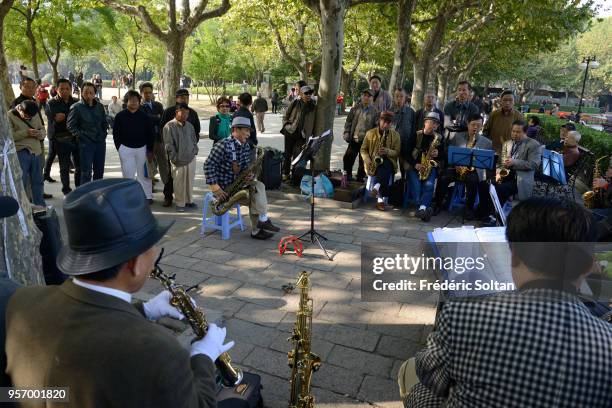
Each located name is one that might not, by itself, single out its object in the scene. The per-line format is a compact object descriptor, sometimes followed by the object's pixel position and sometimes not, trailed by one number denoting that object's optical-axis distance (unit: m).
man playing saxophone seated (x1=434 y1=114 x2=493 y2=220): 7.93
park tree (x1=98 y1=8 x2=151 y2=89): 29.64
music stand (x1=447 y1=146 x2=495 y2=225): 7.38
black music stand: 6.36
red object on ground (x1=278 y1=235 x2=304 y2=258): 6.03
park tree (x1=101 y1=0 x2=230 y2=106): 11.55
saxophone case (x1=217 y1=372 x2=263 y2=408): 2.82
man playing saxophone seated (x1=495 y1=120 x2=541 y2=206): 7.63
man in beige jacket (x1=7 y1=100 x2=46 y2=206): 6.57
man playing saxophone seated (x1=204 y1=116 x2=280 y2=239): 6.19
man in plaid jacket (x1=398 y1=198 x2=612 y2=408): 1.58
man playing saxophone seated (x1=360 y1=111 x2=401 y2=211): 8.23
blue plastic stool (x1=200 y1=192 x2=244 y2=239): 6.53
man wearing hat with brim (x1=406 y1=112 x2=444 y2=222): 7.97
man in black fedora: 1.44
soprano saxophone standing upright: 2.86
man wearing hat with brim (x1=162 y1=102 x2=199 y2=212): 7.54
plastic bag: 8.70
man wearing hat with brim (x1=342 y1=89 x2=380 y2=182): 9.20
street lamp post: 23.56
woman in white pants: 7.48
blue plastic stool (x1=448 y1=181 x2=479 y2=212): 8.34
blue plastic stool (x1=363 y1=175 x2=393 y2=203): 8.44
